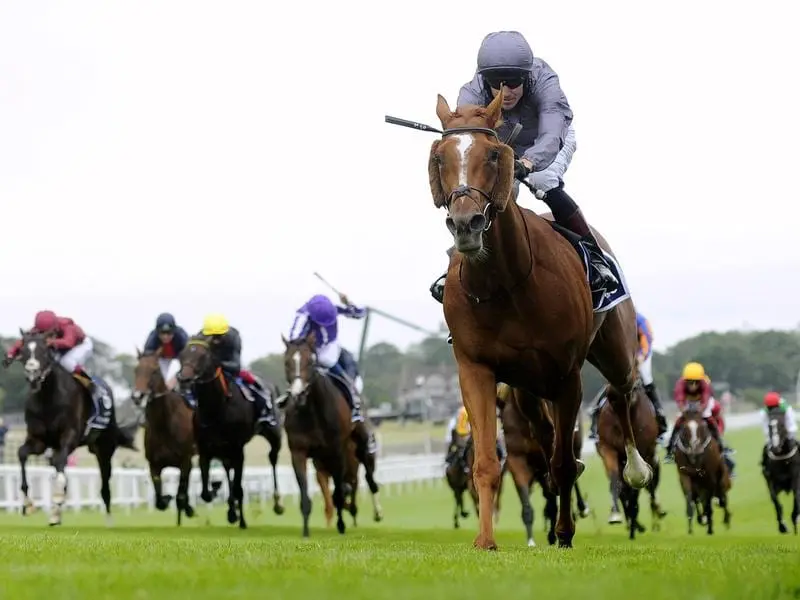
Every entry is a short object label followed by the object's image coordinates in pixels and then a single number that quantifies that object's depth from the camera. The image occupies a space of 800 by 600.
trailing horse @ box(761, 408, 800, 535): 26.30
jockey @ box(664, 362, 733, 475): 25.02
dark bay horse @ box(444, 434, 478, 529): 27.33
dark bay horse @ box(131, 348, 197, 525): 21.73
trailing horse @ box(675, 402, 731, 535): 24.56
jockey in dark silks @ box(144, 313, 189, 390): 22.41
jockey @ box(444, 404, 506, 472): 26.00
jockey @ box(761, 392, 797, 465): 26.39
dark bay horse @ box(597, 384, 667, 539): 19.45
